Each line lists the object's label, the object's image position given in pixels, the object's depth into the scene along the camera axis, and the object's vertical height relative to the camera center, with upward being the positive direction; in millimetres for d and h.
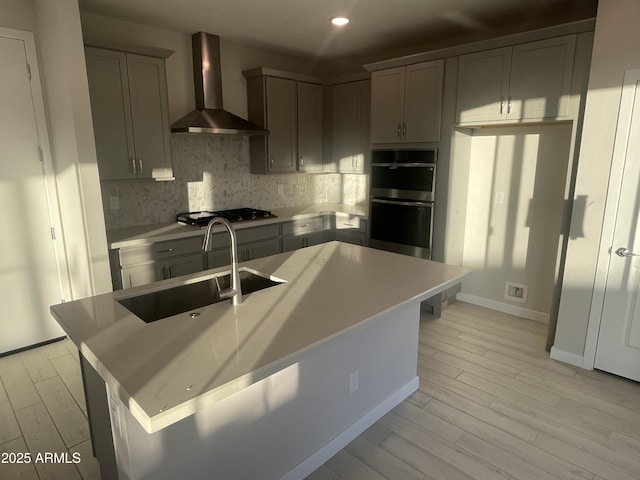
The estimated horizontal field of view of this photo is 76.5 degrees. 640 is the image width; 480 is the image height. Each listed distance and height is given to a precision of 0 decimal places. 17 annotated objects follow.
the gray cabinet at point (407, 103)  3680 +608
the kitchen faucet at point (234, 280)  1728 -483
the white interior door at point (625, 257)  2574 -584
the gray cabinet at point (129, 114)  3148 +434
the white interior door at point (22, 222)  3002 -417
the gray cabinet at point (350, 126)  4508 +476
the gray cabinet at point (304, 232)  4266 -696
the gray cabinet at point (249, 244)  3705 -729
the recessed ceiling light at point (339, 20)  3337 +1217
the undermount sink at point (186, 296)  1920 -634
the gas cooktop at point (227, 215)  3734 -457
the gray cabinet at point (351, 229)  4461 -684
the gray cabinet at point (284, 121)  4230 +509
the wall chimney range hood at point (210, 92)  3701 +712
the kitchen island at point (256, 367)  1225 -602
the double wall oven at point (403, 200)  3814 -308
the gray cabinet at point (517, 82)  2980 +668
